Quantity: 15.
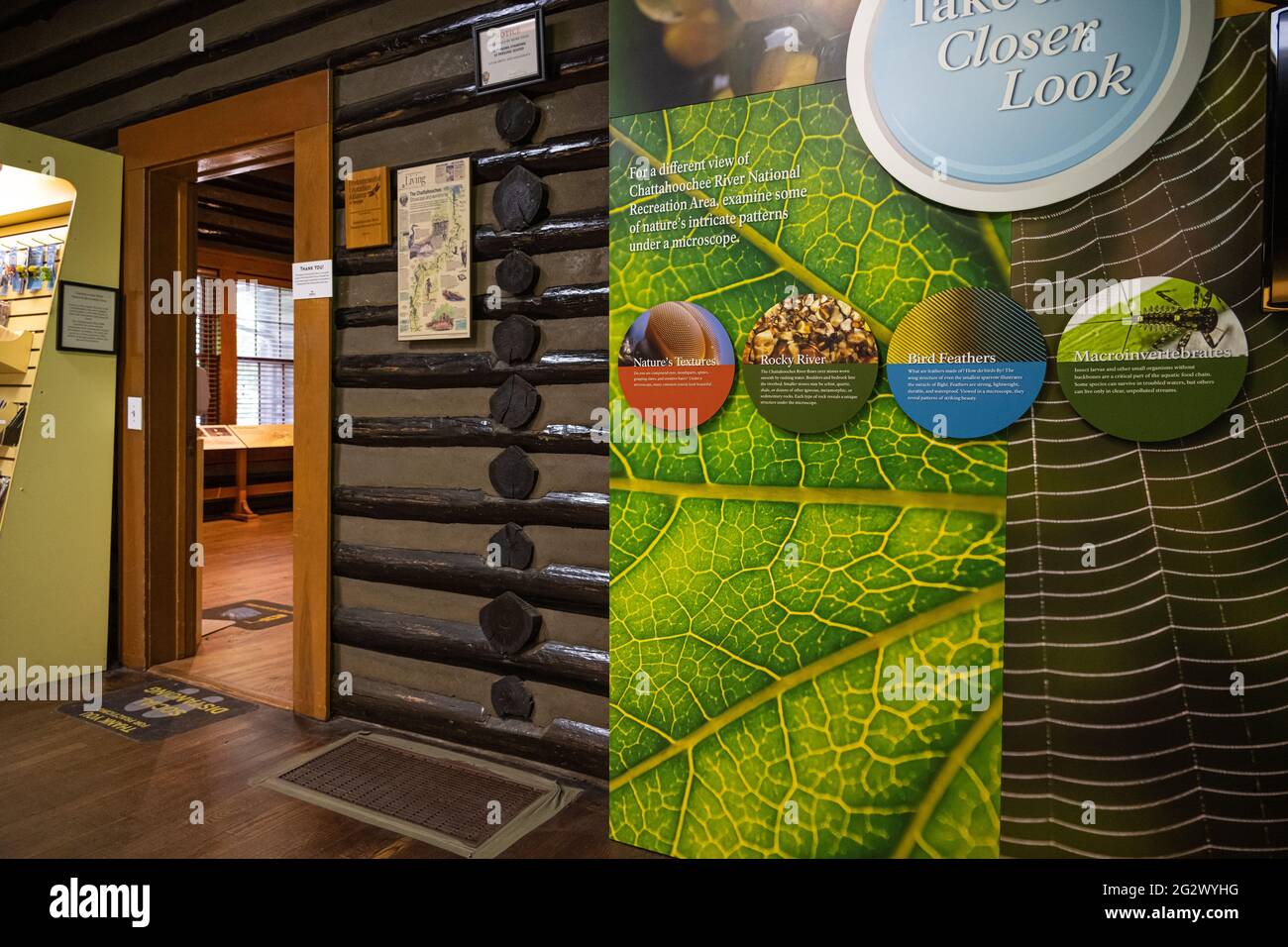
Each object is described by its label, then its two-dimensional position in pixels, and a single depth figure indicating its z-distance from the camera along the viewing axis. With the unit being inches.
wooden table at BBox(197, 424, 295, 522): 355.3
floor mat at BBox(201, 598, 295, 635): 198.7
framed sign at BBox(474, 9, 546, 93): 112.3
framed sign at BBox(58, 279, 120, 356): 152.3
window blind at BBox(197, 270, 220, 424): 378.0
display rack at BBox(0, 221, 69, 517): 157.2
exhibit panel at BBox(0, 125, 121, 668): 147.4
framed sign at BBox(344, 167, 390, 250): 129.5
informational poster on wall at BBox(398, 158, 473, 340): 123.0
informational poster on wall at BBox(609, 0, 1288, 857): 71.8
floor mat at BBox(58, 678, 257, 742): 134.5
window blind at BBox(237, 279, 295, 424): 398.6
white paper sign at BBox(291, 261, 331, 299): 135.6
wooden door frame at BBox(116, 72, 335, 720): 137.3
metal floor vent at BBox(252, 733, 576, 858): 101.4
